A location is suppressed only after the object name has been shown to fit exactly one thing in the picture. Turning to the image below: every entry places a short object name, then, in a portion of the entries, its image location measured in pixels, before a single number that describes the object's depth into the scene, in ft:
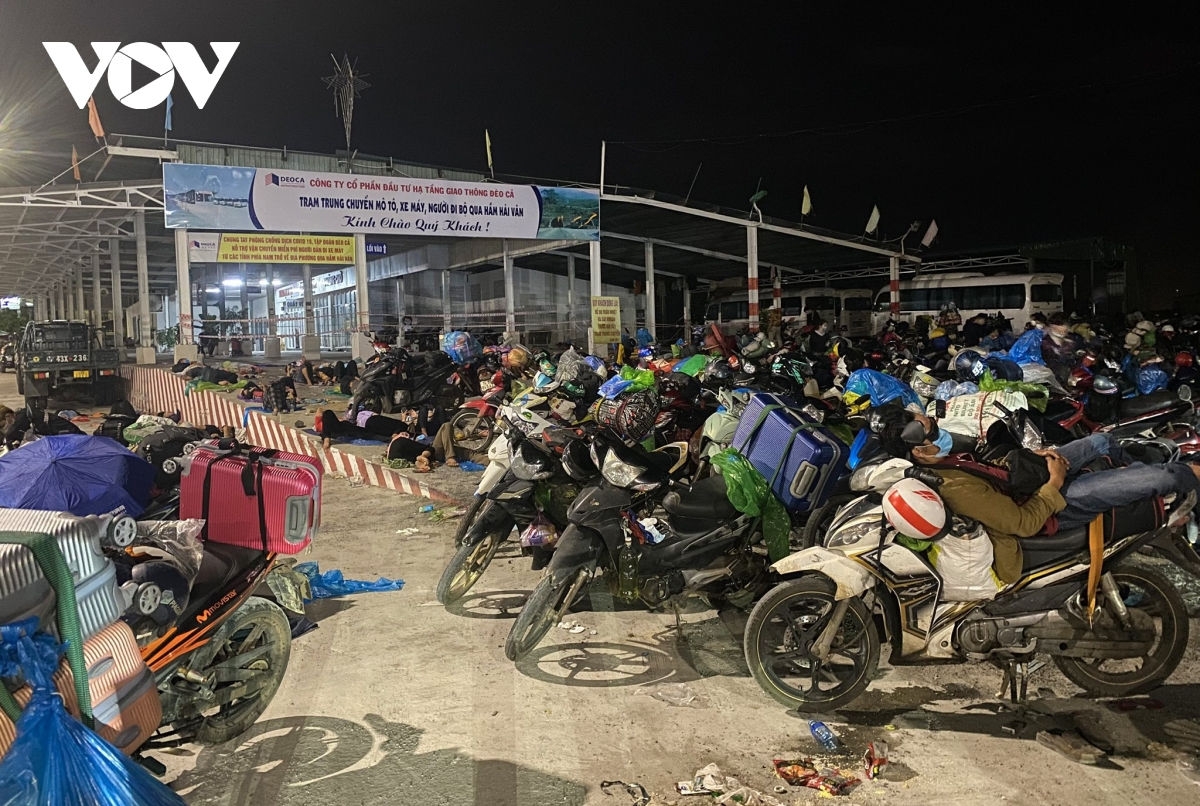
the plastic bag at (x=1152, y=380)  28.50
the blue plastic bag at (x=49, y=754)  6.57
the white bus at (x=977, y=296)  81.20
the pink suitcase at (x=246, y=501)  10.84
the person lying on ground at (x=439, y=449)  31.73
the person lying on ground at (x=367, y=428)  36.19
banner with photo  57.57
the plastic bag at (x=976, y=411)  17.26
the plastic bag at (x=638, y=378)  20.43
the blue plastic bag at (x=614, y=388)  20.43
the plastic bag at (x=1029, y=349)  23.78
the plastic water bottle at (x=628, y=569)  13.87
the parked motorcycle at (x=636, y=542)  13.37
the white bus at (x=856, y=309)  93.91
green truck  57.88
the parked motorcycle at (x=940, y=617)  11.70
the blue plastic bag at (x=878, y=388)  20.07
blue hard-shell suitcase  15.28
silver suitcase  6.95
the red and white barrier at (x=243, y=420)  28.86
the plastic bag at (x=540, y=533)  16.44
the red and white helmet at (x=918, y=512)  11.21
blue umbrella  11.43
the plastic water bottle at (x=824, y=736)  11.18
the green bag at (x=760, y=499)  14.80
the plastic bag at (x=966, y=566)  11.62
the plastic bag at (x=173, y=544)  9.86
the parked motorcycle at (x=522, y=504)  15.98
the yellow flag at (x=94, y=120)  62.52
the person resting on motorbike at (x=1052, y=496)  11.50
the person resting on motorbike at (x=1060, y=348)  24.14
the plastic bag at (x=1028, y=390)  19.40
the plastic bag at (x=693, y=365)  27.25
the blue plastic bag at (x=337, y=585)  17.66
